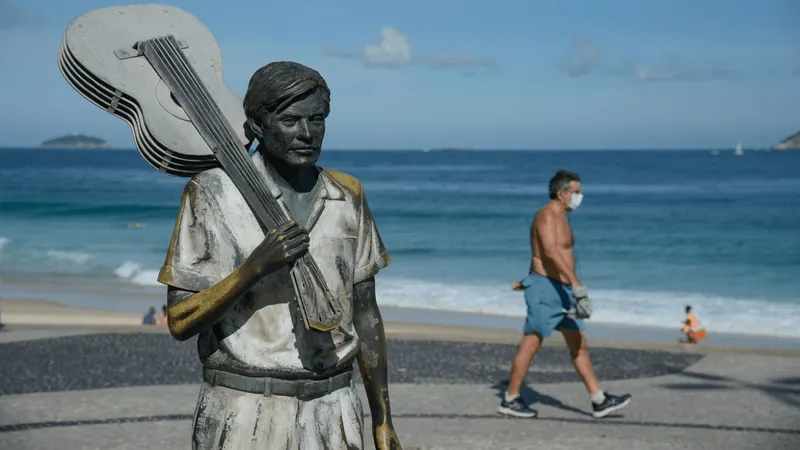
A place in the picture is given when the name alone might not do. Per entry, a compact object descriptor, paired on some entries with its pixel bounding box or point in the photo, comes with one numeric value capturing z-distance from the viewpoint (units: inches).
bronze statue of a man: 134.3
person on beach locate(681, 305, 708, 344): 673.6
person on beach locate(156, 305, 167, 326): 704.7
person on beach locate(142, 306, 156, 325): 707.7
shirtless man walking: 363.6
